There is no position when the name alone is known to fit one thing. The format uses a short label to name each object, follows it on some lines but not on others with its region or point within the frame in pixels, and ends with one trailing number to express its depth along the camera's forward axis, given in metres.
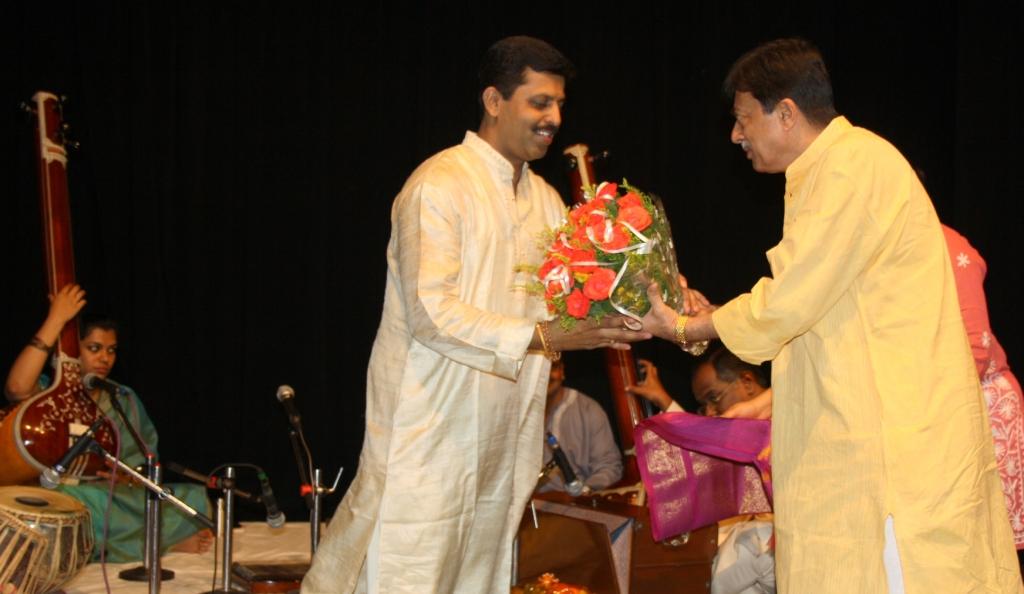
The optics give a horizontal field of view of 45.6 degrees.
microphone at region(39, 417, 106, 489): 4.02
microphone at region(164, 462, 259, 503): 4.47
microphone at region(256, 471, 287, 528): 4.46
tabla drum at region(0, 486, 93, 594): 4.11
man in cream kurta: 3.13
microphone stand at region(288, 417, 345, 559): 4.54
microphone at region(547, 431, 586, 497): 4.50
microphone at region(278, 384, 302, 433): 4.53
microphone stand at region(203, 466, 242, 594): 4.50
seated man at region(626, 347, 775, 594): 4.48
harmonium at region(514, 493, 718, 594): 4.54
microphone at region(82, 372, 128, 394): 4.55
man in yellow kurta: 2.38
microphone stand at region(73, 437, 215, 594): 4.11
